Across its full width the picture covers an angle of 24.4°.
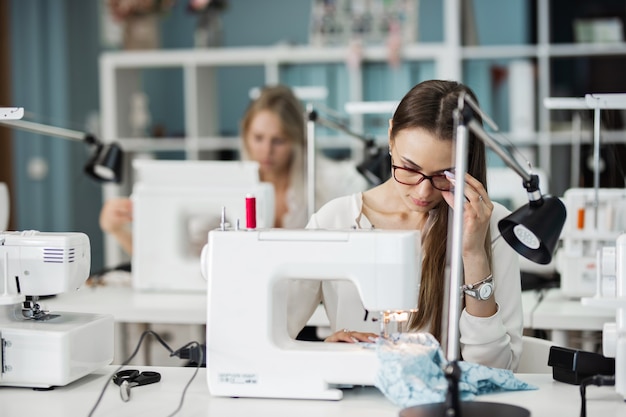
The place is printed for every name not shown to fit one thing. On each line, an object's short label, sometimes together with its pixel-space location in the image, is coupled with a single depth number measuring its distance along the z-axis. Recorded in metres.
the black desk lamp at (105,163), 4.12
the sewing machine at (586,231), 3.76
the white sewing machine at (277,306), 2.59
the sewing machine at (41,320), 2.69
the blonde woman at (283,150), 4.69
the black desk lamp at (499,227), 2.41
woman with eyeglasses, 2.88
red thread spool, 2.65
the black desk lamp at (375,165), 4.03
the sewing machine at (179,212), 3.95
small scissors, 2.71
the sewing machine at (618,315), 2.56
